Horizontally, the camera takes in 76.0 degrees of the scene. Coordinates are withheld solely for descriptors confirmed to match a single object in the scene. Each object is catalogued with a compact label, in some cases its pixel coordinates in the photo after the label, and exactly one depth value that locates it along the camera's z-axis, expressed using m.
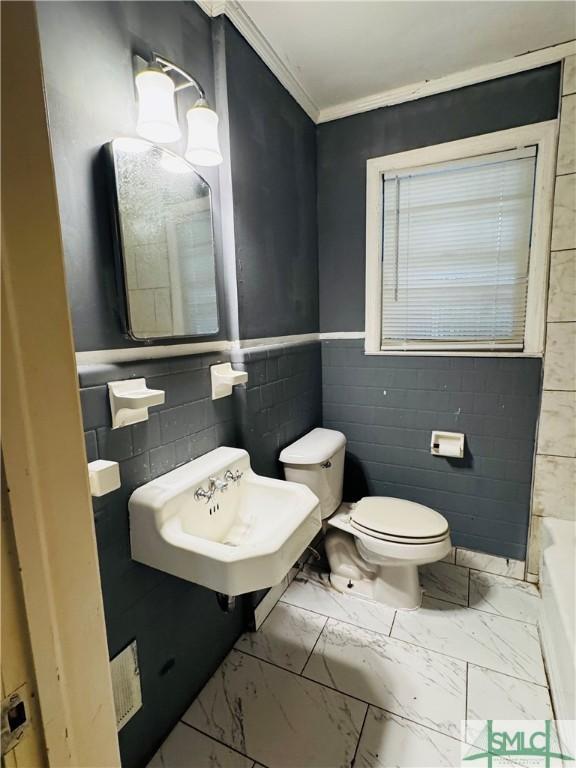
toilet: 1.62
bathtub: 1.12
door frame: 0.37
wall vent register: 1.02
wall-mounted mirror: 1.00
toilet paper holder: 1.96
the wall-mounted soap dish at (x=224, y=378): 1.36
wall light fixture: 0.98
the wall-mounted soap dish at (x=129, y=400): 0.96
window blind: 1.78
